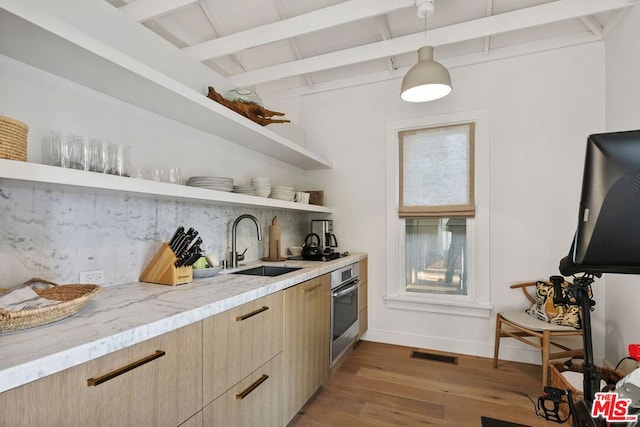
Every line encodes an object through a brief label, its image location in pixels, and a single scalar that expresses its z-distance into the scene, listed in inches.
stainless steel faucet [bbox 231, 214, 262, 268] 93.5
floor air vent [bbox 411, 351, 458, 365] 110.8
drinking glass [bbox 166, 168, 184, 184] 69.5
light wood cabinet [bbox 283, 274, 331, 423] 71.3
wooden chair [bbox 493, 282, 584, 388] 89.0
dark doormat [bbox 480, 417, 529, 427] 73.4
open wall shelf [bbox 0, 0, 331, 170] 42.1
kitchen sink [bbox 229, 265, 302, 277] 96.8
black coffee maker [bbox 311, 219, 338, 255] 128.2
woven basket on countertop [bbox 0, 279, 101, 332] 34.5
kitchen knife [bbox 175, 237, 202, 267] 67.2
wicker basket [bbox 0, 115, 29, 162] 39.5
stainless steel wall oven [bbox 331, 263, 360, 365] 96.8
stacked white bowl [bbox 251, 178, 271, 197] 95.2
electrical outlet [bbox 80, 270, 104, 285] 59.4
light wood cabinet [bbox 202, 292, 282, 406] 49.5
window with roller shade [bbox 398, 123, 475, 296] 118.1
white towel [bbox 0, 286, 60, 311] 39.4
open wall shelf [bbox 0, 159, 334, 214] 40.3
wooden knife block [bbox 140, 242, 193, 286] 65.9
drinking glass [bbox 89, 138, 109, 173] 52.3
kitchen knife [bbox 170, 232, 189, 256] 69.6
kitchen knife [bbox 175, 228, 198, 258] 68.6
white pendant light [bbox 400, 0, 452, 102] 82.1
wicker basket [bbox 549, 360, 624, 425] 73.5
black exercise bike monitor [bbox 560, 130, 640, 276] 31.5
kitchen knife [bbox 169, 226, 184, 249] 71.5
